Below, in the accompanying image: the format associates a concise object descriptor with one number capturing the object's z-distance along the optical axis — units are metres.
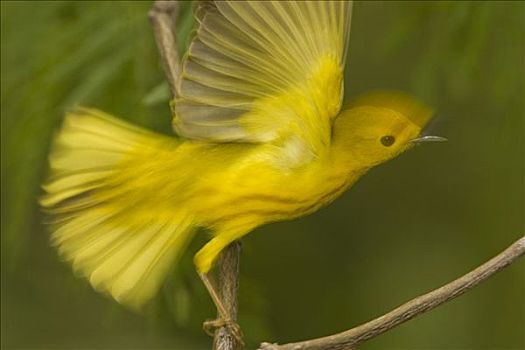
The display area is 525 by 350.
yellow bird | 2.40
